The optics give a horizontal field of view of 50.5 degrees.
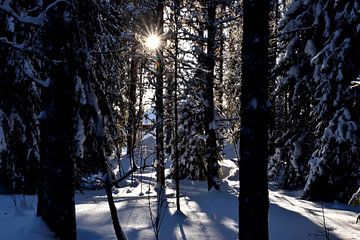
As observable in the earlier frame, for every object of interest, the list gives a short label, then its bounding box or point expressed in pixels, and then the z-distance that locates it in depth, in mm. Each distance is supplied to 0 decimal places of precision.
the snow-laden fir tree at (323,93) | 10328
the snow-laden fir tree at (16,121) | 9609
